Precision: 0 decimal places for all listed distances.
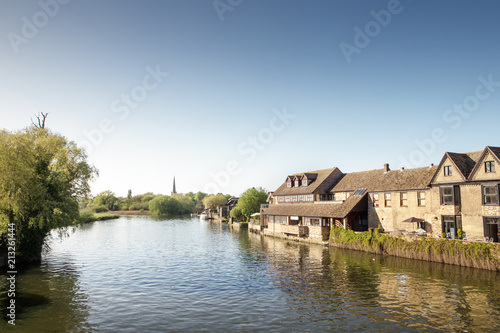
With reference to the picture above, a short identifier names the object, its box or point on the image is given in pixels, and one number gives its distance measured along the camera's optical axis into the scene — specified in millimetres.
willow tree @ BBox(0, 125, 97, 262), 31016
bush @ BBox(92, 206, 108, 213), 147850
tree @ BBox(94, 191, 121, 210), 171375
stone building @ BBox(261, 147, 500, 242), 34969
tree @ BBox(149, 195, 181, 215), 168950
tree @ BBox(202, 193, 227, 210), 160250
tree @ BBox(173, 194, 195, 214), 183000
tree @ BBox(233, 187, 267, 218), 99812
